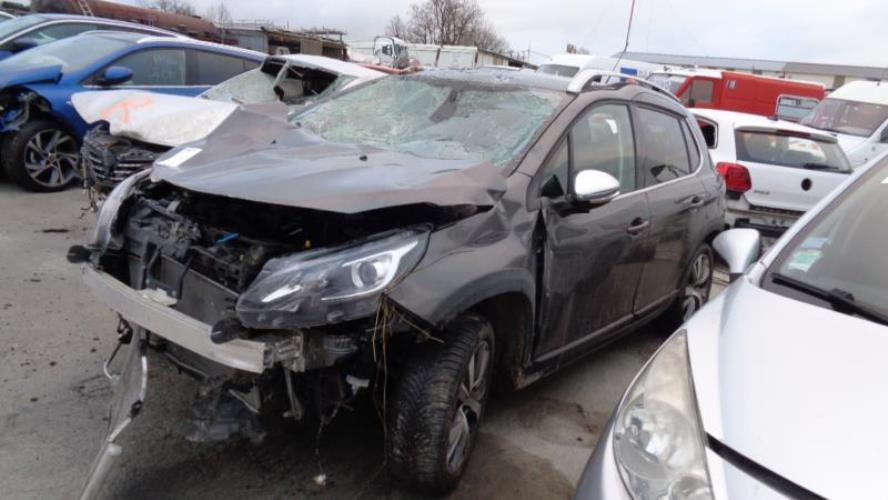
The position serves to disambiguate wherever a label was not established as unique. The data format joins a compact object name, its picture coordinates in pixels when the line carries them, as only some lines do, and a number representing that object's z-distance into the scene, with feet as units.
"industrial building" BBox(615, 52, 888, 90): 179.83
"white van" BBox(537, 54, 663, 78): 55.16
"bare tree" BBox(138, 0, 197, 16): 196.65
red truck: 55.98
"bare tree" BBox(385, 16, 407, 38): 211.55
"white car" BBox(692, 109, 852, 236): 22.68
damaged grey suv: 7.44
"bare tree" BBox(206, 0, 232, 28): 219.61
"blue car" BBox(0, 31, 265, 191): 21.44
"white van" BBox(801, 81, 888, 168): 35.40
